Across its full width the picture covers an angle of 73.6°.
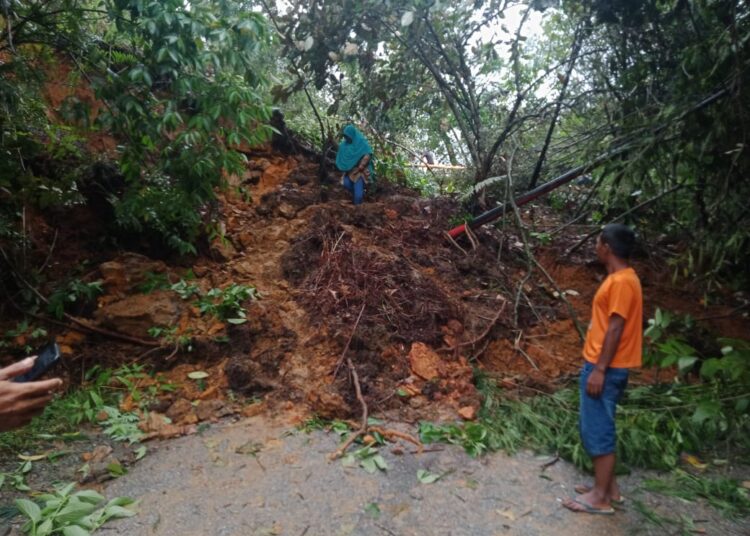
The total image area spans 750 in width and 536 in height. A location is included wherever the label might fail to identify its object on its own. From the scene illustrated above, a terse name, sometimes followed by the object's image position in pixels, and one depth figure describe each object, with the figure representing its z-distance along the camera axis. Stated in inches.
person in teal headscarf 272.7
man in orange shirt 108.1
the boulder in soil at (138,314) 181.2
